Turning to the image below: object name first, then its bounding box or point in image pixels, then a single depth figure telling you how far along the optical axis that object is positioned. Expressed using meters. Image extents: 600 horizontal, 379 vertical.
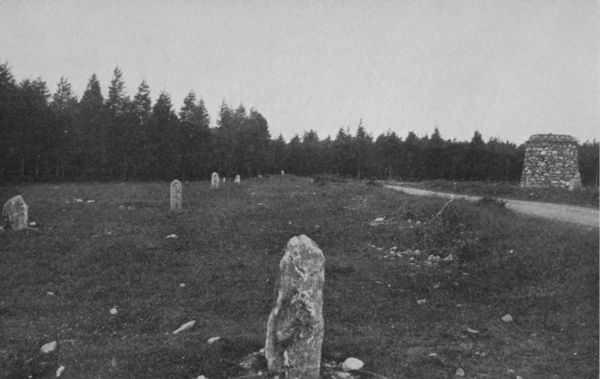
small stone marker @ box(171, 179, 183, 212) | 23.90
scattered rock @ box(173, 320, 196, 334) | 9.22
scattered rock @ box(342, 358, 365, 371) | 7.00
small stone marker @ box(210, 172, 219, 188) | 36.94
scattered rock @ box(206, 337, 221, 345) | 7.98
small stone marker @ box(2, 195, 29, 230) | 18.05
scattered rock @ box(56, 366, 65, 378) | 7.38
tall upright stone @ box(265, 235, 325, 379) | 6.76
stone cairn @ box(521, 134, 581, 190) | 24.77
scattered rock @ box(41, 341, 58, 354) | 8.21
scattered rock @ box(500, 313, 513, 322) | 9.14
